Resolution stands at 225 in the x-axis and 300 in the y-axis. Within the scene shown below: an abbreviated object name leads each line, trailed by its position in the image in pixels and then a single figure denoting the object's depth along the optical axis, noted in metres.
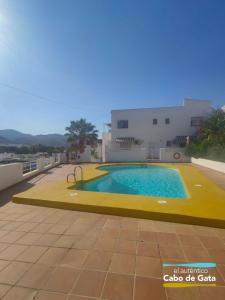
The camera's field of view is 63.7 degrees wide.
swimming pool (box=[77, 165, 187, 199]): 9.16
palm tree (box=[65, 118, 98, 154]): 25.47
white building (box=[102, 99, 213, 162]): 25.41
